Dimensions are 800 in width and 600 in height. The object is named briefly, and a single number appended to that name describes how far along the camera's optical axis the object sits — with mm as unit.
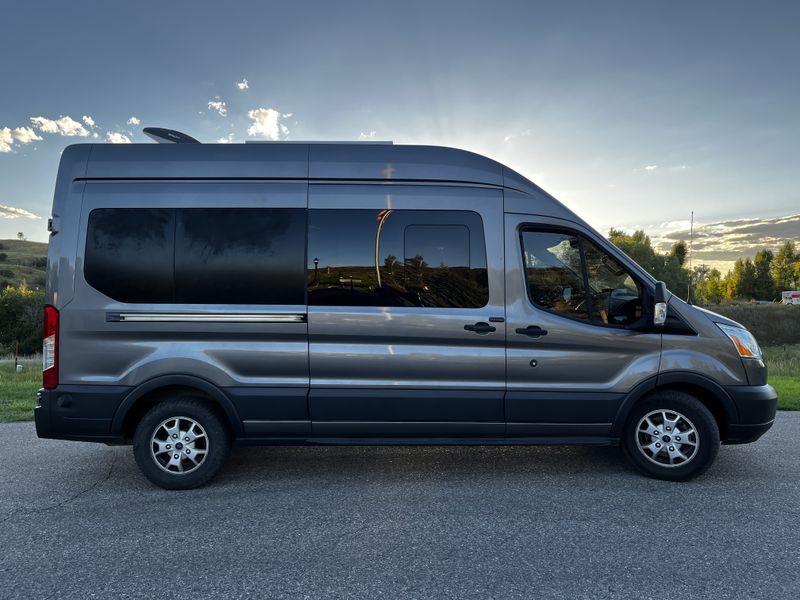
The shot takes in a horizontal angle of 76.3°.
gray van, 3822
